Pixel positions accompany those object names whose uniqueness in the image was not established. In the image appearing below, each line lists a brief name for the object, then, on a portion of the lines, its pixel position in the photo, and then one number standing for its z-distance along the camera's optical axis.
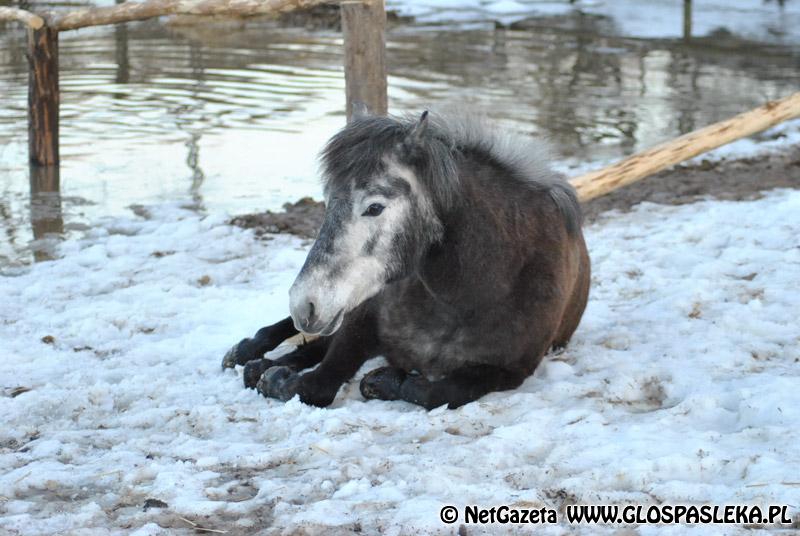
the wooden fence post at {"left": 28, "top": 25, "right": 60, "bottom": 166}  16.56
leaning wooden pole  12.55
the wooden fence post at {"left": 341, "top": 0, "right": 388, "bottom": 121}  12.20
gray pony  7.48
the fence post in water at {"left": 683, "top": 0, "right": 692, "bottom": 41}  32.87
